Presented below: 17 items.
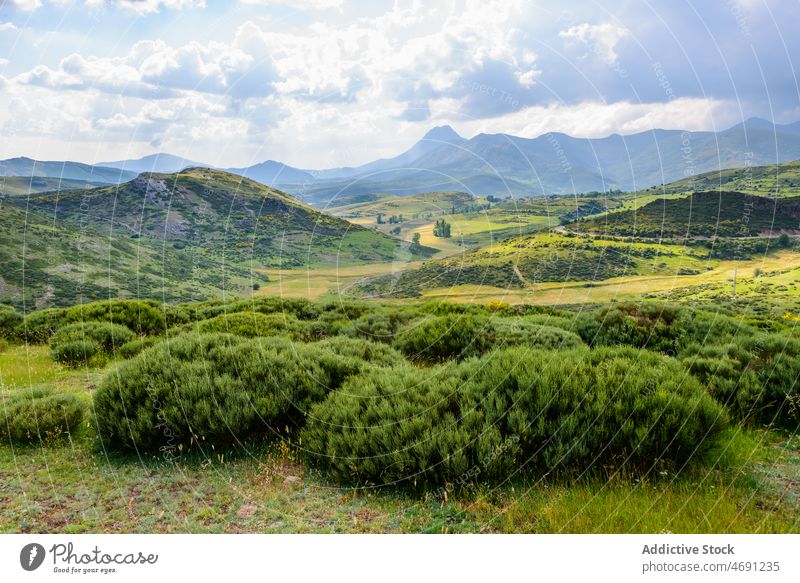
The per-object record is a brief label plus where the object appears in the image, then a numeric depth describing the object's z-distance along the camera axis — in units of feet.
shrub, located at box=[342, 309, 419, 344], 59.31
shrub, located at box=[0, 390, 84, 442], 28.30
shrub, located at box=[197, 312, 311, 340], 55.26
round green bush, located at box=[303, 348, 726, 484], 21.77
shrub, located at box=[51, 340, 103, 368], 50.26
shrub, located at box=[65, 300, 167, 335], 68.69
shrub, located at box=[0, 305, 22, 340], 70.96
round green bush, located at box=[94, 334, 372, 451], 26.68
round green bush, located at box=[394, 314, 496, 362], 50.37
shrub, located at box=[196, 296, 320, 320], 79.92
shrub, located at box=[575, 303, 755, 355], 47.14
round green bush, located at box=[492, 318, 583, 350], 46.34
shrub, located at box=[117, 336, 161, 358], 51.24
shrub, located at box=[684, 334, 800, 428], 29.73
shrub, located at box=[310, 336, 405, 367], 40.53
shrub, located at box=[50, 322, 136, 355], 54.54
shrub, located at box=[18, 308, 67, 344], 66.64
